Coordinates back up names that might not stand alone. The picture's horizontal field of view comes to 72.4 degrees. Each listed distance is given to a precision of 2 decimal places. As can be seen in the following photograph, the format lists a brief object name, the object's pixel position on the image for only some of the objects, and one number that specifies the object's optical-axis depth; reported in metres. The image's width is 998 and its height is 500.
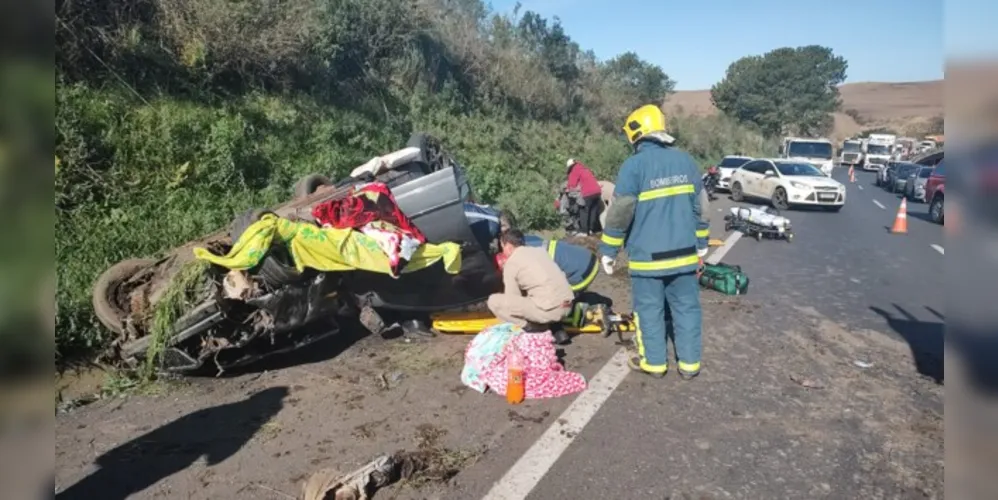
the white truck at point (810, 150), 25.69
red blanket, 5.07
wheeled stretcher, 11.88
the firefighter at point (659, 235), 4.68
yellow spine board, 5.95
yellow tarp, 4.70
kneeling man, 4.98
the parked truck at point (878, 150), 40.84
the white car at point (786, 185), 17.84
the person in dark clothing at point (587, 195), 11.05
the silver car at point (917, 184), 21.25
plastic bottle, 4.37
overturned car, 4.76
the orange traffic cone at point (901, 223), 13.32
